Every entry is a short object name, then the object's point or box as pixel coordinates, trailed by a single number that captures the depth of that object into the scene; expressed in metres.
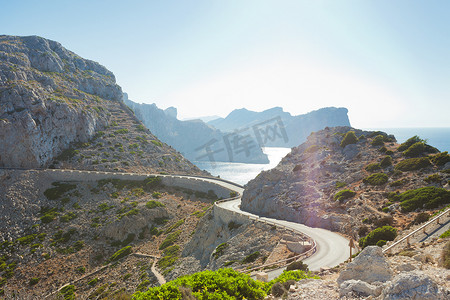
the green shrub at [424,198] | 24.47
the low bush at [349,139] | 48.31
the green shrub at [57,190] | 60.09
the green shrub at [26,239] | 47.11
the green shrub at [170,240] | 44.03
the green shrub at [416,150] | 37.22
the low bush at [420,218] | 21.89
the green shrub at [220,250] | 29.75
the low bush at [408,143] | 39.95
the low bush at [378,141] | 44.84
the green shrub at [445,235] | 15.82
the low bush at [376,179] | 33.47
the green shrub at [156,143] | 95.69
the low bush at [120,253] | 43.79
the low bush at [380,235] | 20.66
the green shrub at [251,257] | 25.00
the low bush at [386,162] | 37.25
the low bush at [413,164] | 33.19
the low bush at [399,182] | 31.33
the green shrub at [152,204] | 55.41
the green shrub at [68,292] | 34.91
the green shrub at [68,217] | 53.09
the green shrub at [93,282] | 37.61
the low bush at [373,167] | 37.69
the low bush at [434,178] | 28.95
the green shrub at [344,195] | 32.95
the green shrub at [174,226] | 49.78
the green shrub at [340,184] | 36.91
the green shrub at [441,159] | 31.69
